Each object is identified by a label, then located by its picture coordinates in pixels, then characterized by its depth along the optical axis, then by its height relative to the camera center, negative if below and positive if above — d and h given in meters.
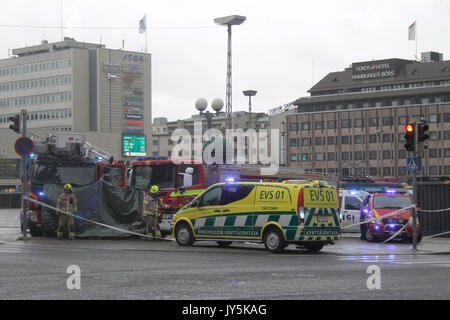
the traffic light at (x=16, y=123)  25.86 +1.36
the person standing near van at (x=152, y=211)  25.12 -1.38
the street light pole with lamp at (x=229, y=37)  41.59 +6.72
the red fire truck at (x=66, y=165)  27.42 +0.03
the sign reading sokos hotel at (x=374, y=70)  133.38 +15.57
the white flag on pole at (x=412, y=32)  120.49 +19.55
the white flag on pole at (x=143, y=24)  141.25 +24.40
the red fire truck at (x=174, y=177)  27.05 -0.40
